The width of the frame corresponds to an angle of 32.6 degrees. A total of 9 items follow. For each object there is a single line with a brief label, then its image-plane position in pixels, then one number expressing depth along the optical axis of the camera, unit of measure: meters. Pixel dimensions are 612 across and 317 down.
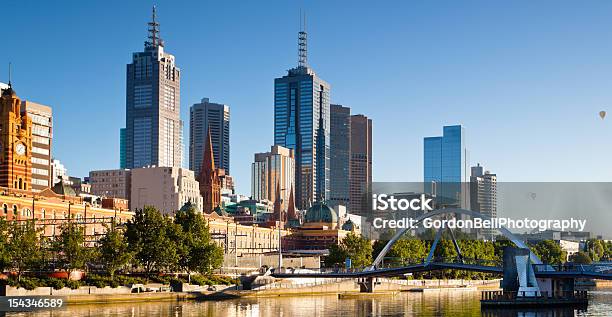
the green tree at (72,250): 129.12
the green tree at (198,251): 148.12
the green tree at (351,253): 195.75
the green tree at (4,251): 118.88
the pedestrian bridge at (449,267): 123.62
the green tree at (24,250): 122.06
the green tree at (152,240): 142.38
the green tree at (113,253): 132.88
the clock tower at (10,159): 195.12
